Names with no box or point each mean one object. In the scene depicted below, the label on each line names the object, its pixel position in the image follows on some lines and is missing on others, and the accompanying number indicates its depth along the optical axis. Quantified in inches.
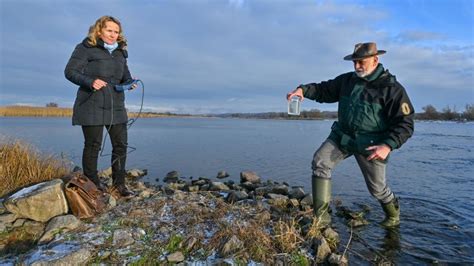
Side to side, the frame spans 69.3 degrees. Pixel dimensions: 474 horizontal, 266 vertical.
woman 165.2
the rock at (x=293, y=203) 211.5
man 150.4
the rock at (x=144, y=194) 194.5
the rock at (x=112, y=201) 171.6
